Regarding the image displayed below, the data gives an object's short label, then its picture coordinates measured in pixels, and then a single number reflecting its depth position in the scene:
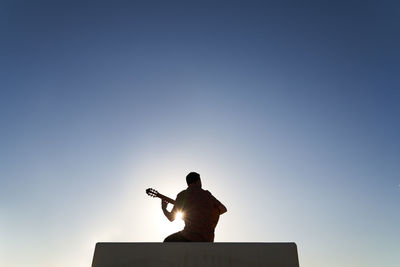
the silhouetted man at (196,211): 3.86
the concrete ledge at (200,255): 3.00
